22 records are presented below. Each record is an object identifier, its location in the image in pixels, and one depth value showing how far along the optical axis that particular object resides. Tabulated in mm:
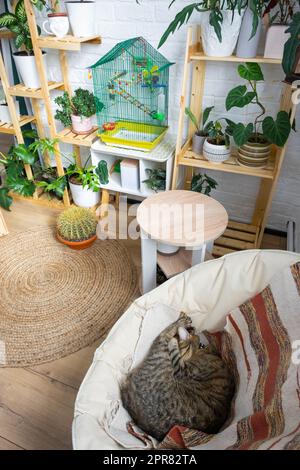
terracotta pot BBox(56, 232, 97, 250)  1816
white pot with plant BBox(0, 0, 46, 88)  1618
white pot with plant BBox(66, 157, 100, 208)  1875
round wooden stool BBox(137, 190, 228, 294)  1243
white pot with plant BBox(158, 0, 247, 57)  1170
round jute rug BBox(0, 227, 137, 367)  1390
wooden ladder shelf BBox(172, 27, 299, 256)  1385
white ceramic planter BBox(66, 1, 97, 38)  1505
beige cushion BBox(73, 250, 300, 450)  921
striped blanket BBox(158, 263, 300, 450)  750
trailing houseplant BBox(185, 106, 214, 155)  1596
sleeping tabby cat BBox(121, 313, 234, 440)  914
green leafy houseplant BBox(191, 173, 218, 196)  1721
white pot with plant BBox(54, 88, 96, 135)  1806
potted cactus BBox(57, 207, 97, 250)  1766
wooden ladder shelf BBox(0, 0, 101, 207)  1560
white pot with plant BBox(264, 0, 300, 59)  1227
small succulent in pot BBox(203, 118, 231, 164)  1521
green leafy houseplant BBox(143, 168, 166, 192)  1798
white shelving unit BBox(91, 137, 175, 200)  1710
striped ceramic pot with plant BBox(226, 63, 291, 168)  1302
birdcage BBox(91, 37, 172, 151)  1594
